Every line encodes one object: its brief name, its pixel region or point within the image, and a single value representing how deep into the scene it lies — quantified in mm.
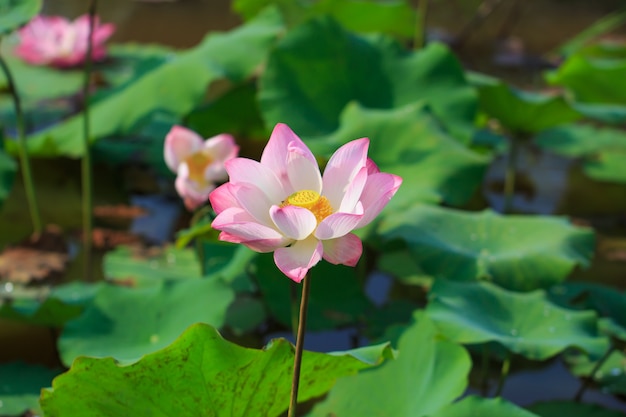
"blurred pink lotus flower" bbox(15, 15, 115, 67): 5139
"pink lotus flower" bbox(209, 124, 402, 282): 2806
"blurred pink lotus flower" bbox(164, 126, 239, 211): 3469
